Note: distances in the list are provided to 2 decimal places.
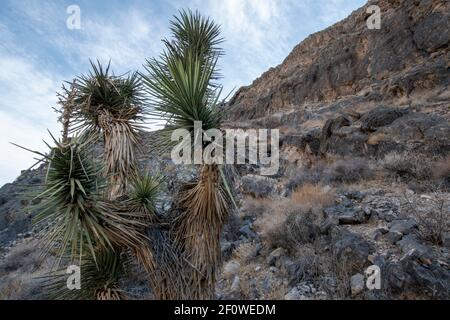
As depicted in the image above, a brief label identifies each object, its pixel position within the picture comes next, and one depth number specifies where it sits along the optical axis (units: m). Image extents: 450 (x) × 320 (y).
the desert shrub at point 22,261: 10.31
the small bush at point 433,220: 4.69
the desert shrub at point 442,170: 7.06
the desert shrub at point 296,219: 6.09
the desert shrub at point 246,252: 6.47
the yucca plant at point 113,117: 4.46
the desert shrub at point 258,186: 10.21
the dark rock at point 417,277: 3.79
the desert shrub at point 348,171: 8.62
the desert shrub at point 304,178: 9.60
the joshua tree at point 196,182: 3.56
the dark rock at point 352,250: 4.70
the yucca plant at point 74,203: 3.13
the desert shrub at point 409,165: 7.45
